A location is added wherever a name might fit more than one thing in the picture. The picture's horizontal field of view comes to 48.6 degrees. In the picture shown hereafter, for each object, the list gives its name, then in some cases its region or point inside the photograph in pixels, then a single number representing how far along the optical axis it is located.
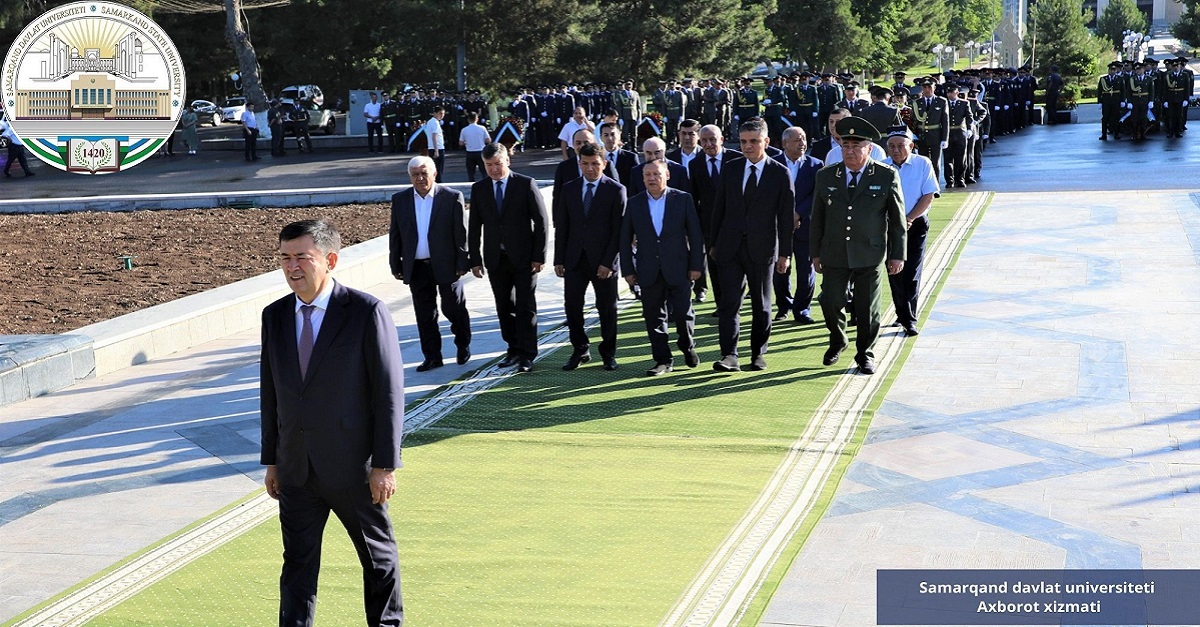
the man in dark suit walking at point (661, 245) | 9.46
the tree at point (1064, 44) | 50.00
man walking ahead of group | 4.73
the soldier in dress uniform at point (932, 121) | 20.30
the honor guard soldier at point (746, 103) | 33.03
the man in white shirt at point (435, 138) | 24.33
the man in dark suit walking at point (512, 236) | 9.95
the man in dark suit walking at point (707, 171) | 10.67
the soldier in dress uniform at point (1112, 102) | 30.19
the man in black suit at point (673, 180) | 11.40
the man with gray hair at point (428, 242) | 9.94
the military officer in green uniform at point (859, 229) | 9.26
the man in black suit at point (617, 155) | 12.54
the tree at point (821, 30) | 53.84
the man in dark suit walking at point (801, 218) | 11.27
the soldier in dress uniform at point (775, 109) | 31.86
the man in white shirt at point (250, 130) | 34.19
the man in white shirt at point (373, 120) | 35.25
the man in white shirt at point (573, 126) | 17.93
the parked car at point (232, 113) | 51.19
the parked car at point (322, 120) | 42.34
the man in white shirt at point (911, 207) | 10.48
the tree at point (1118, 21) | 100.04
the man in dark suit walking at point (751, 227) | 9.55
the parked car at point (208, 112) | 50.44
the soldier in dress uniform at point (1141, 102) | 29.55
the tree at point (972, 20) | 106.84
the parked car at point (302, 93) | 52.03
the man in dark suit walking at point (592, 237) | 9.73
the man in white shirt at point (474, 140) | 22.72
